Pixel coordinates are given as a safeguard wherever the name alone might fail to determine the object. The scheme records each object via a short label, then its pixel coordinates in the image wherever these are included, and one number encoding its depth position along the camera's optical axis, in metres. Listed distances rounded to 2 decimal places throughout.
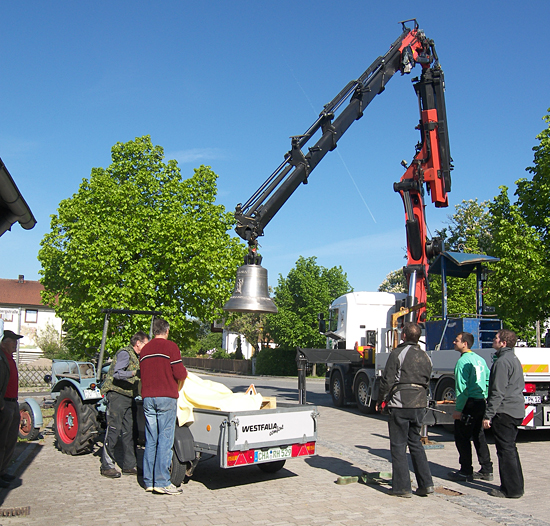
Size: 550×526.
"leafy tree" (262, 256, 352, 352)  48.31
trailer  6.60
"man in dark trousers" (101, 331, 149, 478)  7.62
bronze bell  6.68
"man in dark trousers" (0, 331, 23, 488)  6.44
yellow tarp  7.06
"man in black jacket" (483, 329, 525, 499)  6.68
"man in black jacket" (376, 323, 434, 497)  6.59
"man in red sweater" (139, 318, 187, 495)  6.67
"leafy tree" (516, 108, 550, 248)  20.78
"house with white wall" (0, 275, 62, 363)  57.12
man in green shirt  7.59
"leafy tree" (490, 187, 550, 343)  19.92
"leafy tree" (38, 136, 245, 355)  21.14
